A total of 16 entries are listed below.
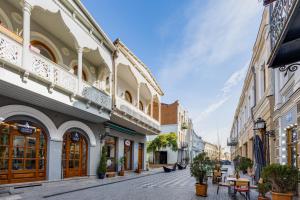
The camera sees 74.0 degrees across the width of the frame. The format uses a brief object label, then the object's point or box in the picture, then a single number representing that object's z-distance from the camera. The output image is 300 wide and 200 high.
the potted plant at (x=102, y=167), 11.35
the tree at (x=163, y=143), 24.71
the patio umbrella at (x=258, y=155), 8.24
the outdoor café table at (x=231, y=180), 6.88
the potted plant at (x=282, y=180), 4.87
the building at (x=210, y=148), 67.39
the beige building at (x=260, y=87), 8.59
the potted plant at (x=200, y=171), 7.29
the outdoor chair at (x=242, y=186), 6.72
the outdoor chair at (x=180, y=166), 21.68
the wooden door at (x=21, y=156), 7.39
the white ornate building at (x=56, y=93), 6.86
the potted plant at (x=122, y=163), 13.10
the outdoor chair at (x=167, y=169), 18.08
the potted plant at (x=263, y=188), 5.31
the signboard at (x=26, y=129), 7.63
